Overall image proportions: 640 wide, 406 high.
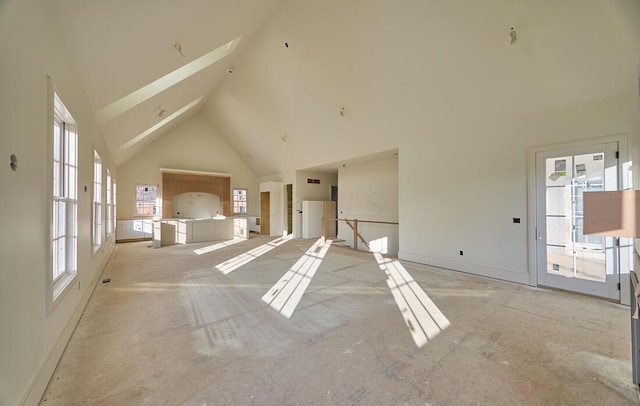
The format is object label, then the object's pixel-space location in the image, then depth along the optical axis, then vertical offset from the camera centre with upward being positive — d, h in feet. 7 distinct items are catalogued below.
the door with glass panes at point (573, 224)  11.43 -1.07
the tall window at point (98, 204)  15.86 -0.03
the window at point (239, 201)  37.96 +0.35
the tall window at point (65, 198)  8.78 +0.21
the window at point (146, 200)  30.63 +0.41
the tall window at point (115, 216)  27.37 -1.37
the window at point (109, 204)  21.53 -0.05
